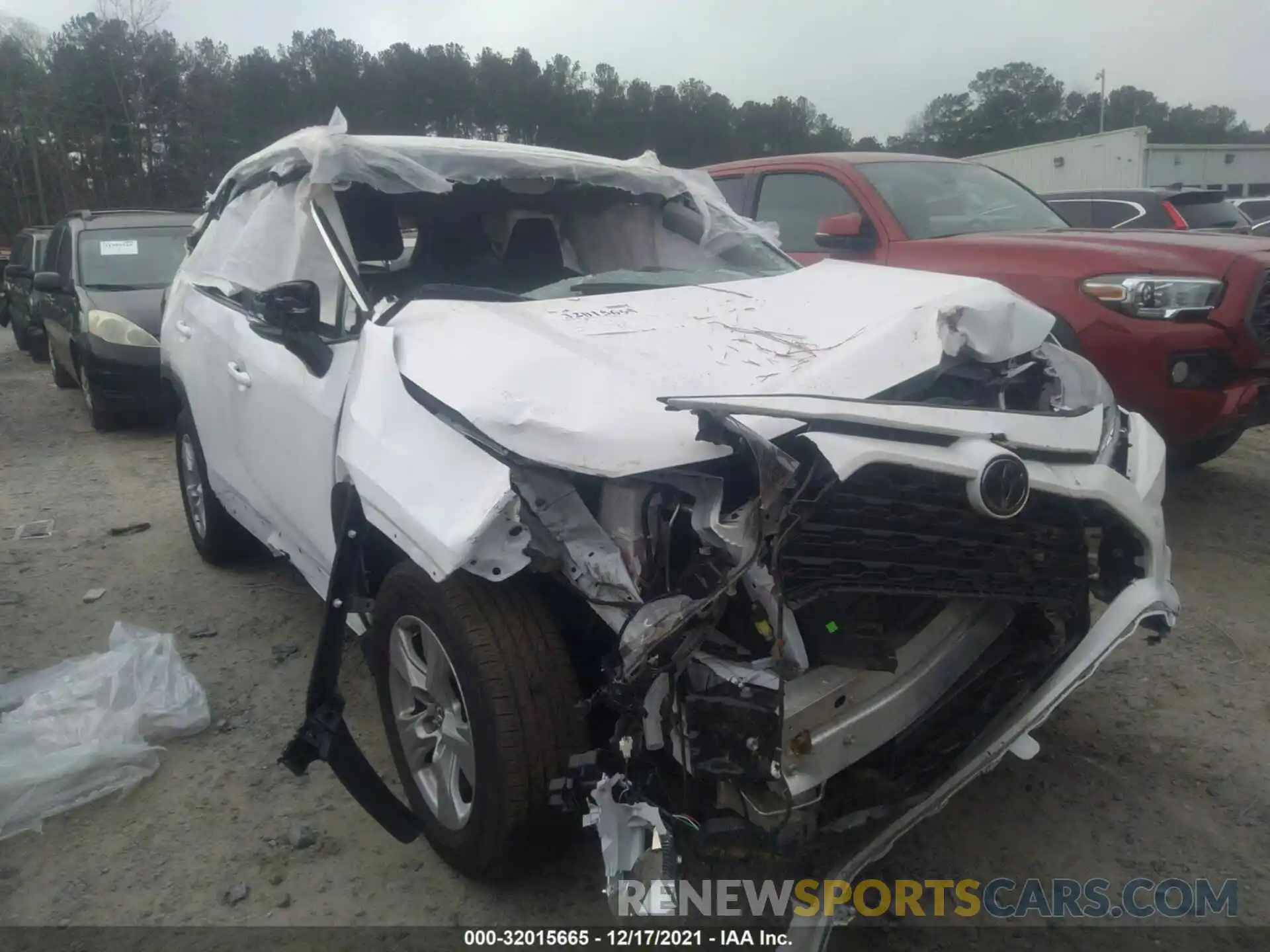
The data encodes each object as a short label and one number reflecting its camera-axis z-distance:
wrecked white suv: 1.94
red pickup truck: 4.25
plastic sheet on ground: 2.84
